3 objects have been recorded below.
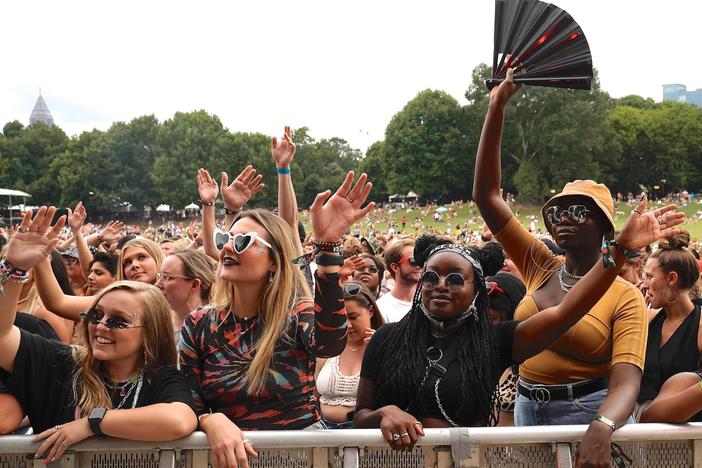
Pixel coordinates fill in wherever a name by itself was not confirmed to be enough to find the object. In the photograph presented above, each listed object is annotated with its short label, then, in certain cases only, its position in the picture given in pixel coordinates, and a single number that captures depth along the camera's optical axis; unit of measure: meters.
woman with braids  2.84
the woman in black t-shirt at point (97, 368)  2.63
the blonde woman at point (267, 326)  2.74
